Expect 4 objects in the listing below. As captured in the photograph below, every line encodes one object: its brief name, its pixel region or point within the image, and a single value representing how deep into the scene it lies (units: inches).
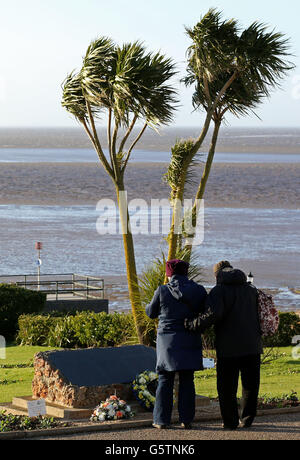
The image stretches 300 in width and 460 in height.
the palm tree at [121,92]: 679.1
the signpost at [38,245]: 1288.5
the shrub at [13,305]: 984.3
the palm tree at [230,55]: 703.1
